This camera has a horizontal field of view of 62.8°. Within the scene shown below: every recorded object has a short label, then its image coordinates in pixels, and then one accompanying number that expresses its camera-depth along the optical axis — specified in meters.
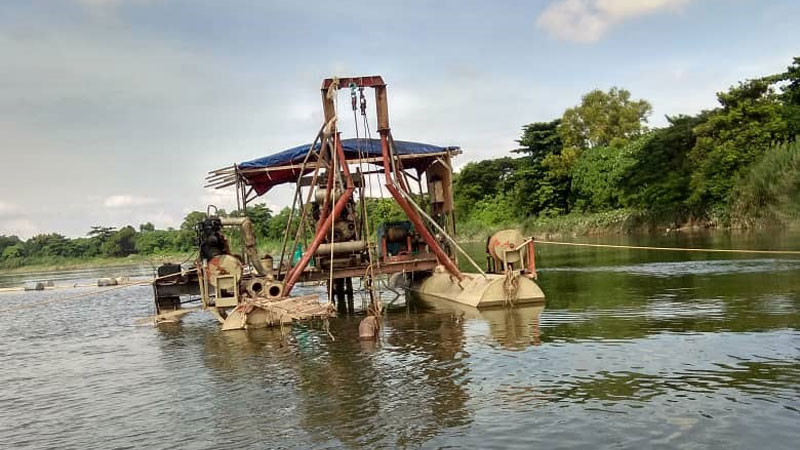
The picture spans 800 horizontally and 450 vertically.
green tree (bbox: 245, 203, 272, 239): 85.44
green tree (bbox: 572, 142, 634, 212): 60.00
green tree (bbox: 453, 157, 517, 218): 84.19
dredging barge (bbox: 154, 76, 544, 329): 16.19
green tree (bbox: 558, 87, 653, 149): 70.88
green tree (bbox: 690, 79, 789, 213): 42.59
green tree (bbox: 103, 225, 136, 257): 101.56
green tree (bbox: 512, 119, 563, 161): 65.94
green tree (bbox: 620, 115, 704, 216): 49.94
